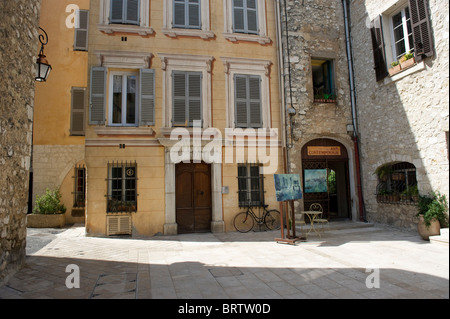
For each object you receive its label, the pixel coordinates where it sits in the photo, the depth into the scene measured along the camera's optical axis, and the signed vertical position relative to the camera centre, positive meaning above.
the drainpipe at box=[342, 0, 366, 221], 9.48 +2.49
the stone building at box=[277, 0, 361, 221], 9.41 +2.98
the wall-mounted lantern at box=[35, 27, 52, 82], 5.88 +2.66
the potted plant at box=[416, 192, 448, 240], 6.67 -0.70
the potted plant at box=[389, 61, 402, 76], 7.79 +3.28
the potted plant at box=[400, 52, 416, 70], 7.36 +3.30
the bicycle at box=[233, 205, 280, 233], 8.75 -0.83
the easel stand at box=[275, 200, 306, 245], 6.77 -1.12
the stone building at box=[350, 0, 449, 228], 6.81 +2.31
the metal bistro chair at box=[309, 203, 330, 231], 9.30 -0.56
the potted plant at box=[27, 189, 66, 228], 10.10 -0.48
